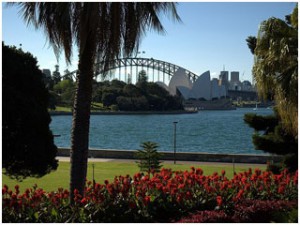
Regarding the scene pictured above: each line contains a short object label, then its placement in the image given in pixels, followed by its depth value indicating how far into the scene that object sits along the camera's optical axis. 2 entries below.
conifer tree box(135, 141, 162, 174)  16.92
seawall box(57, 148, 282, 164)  21.42
